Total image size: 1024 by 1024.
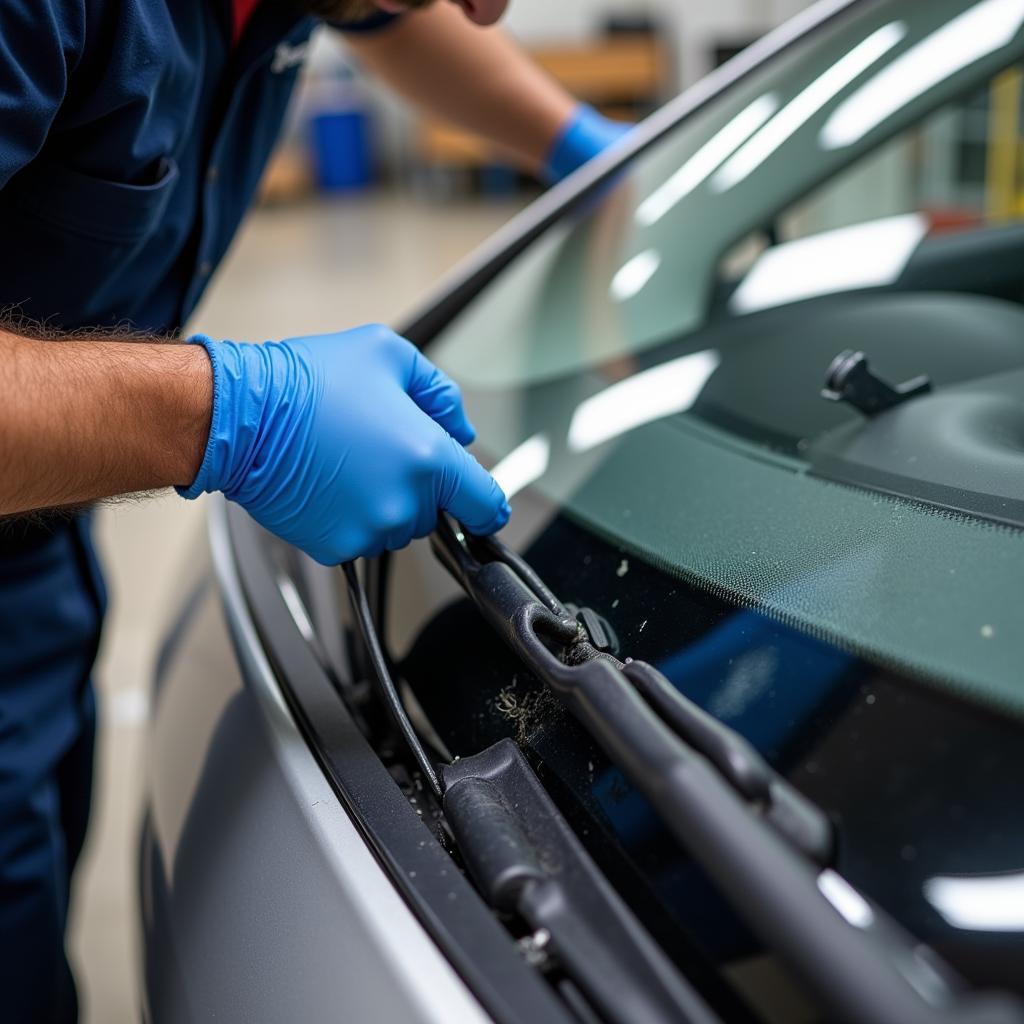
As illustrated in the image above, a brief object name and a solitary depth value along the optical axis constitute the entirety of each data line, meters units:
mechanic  0.83
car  0.54
